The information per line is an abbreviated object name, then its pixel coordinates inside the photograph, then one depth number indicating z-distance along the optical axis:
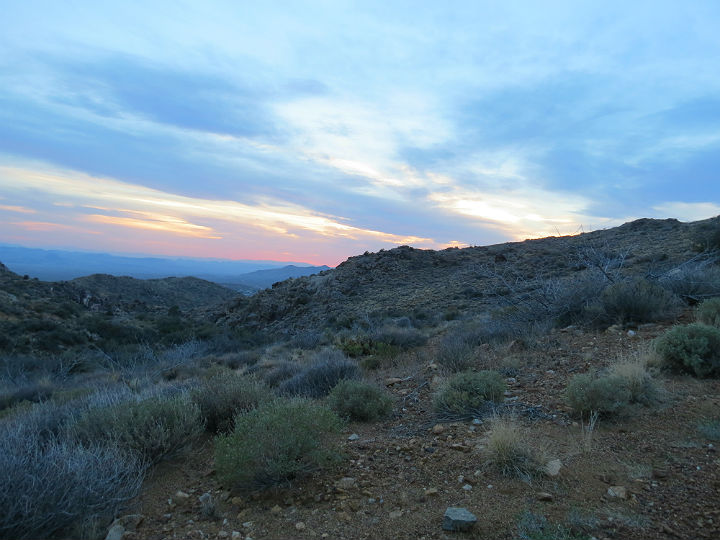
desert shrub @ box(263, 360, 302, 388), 8.09
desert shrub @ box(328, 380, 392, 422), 5.18
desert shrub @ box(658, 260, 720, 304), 8.17
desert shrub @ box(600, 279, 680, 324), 7.52
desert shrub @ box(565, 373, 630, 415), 4.32
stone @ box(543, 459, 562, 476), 3.33
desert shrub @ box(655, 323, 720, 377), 5.22
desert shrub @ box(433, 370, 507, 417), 4.89
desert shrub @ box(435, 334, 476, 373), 6.87
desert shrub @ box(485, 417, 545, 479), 3.40
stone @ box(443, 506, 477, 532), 2.78
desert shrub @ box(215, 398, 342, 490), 3.44
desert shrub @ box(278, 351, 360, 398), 6.90
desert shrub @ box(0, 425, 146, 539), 2.79
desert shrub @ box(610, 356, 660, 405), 4.61
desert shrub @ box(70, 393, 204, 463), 4.04
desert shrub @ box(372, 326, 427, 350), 10.94
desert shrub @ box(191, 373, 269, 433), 5.04
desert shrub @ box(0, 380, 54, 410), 8.12
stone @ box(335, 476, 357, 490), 3.48
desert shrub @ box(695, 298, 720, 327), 6.68
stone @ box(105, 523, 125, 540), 2.95
